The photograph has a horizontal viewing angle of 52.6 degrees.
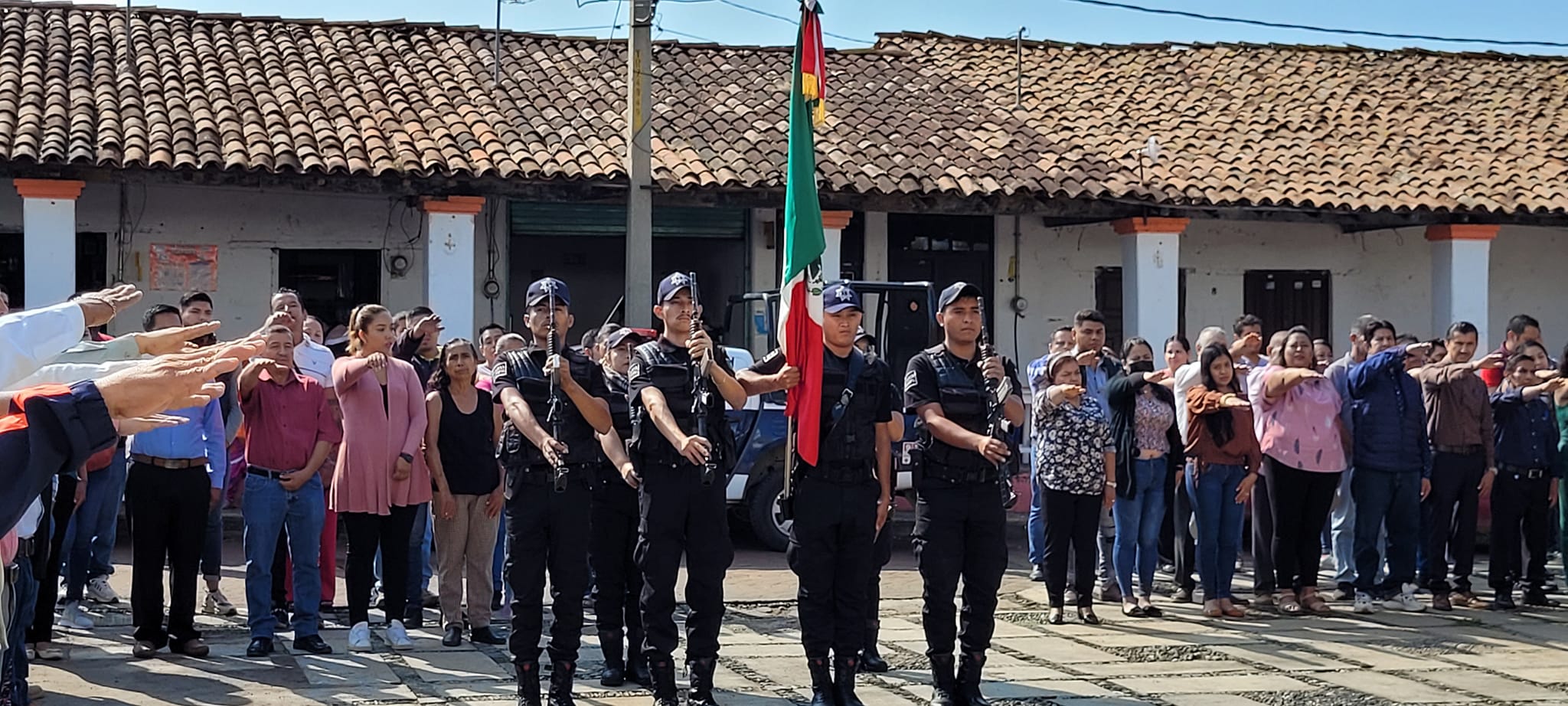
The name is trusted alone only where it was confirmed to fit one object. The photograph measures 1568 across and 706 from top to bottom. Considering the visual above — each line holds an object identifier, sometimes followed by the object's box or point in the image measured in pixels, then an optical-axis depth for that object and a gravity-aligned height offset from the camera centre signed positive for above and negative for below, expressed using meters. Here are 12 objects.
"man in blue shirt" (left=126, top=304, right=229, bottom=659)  7.84 -0.90
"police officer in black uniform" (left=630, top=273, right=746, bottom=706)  6.68 -0.72
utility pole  13.14 +1.44
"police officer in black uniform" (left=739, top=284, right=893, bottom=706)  6.74 -0.76
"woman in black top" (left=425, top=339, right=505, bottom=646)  8.33 -0.76
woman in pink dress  8.06 -0.61
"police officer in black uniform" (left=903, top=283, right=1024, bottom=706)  6.89 -0.68
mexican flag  6.77 +0.47
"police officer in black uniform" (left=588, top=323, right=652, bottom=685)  7.26 -0.99
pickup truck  12.27 -0.93
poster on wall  16.80 +0.75
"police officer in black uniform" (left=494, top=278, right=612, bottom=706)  6.68 -0.60
